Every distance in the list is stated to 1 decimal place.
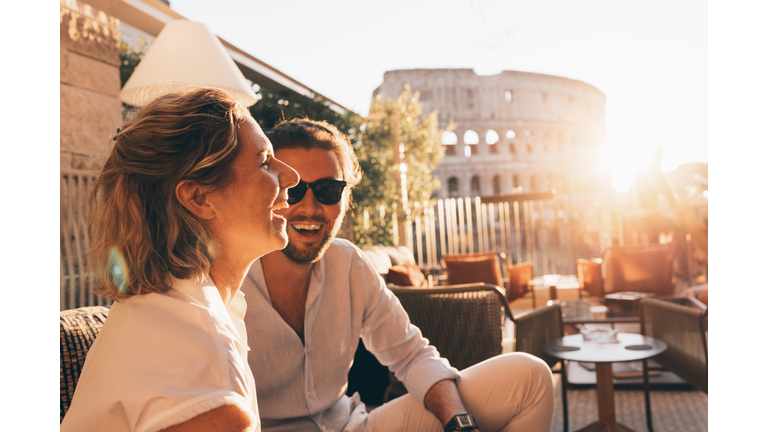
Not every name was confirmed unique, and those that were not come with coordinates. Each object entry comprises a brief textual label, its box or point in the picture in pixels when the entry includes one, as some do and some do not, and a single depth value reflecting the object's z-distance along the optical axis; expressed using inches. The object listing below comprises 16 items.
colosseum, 1407.5
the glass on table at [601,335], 115.0
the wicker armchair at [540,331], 103.7
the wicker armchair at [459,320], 86.7
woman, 26.4
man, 57.5
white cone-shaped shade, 105.6
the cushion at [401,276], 157.1
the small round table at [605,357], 103.0
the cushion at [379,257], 196.0
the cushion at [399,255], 233.0
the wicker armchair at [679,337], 102.4
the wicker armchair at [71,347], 42.1
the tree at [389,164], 292.0
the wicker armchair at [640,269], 250.2
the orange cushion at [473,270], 265.1
